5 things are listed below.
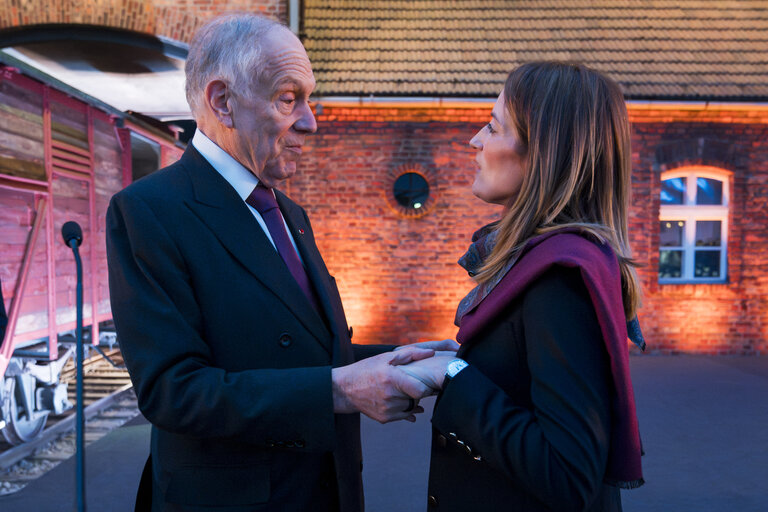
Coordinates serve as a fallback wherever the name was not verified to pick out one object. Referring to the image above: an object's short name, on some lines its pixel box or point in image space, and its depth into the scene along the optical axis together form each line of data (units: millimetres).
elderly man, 1188
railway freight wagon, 4523
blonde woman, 1054
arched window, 8211
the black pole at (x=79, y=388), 2404
